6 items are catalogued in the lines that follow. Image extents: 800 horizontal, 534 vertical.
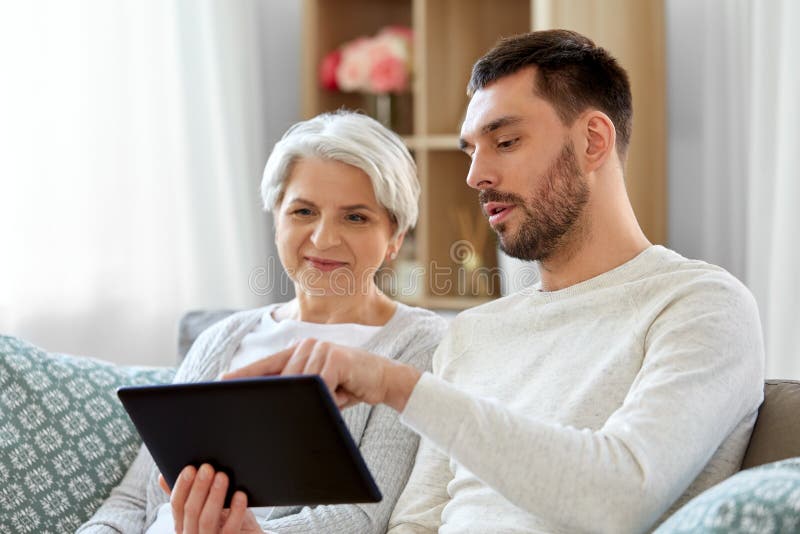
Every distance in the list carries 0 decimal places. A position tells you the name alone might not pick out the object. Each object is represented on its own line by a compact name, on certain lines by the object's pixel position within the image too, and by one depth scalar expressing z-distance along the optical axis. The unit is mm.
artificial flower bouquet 2583
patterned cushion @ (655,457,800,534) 1177
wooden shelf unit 2560
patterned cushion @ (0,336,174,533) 1720
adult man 1298
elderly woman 1738
